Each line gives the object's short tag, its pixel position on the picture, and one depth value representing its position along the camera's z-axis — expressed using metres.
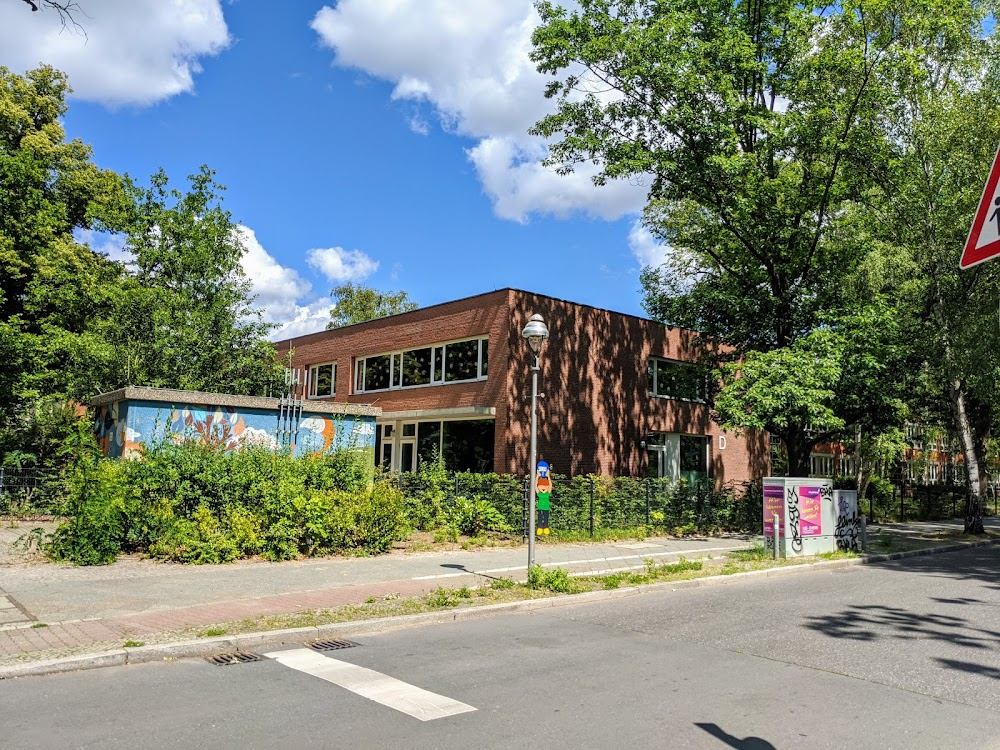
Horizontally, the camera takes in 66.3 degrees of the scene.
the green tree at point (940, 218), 19.86
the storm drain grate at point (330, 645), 7.55
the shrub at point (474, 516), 16.88
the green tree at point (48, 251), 22.23
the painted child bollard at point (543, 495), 11.56
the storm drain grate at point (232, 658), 6.95
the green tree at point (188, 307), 23.36
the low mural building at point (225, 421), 17.08
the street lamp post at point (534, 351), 11.29
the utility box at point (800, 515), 15.34
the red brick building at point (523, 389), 23.06
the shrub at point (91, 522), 11.42
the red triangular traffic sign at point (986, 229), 3.39
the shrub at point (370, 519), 13.59
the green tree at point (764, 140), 18.92
